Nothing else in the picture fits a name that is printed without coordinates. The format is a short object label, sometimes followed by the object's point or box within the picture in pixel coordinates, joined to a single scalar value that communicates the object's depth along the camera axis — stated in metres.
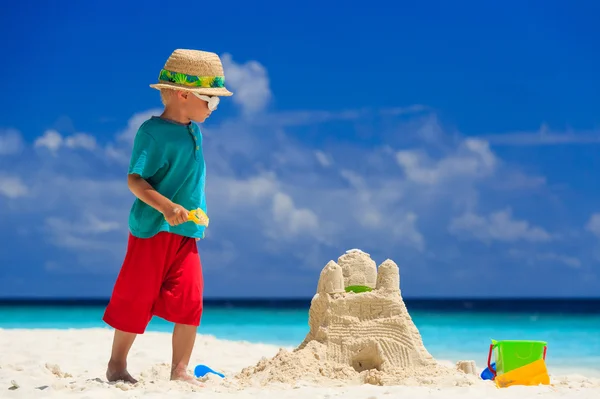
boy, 4.10
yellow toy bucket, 5.02
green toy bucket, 5.20
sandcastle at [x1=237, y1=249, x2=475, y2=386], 4.64
